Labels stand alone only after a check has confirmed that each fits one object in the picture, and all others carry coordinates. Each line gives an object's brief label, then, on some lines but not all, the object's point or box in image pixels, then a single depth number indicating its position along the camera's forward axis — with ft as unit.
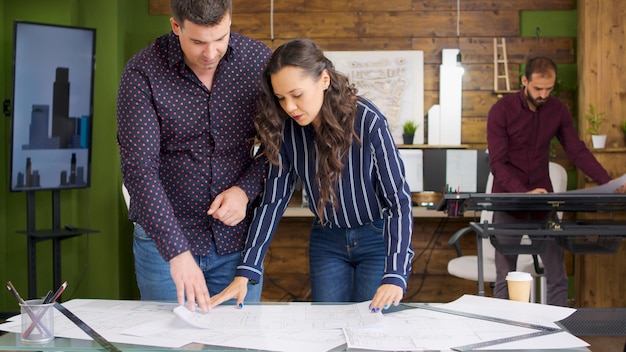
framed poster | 18.52
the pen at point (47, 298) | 5.57
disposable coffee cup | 6.26
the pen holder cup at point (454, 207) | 11.87
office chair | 13.55
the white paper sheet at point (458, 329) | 5.14
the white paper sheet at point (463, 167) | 18.12
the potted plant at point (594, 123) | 16.96
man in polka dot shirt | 6.29
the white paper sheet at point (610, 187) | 12.21
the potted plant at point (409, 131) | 18.35
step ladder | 18.20
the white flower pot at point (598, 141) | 16.92
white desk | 5.20
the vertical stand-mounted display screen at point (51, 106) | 14.73
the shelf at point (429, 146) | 18.37
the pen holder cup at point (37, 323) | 5.32
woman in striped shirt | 6.47
